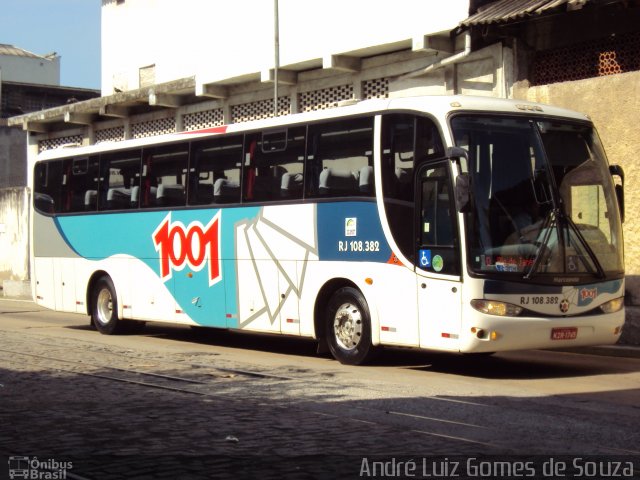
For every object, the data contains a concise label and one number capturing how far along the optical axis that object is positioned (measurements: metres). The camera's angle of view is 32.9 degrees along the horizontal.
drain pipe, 18.88
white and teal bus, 11.65
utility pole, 22.08
